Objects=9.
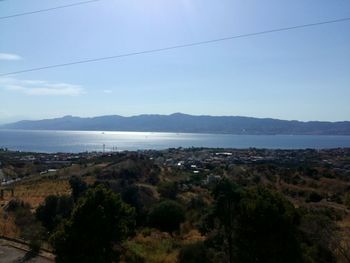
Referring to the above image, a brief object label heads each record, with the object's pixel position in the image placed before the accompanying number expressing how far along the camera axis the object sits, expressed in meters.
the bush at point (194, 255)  12.91
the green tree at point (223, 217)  11.93
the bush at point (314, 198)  37.51
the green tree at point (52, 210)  19.80
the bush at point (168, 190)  33.19
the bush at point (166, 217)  20.83
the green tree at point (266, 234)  10.51
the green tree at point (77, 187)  26.26
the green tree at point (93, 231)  11.09
